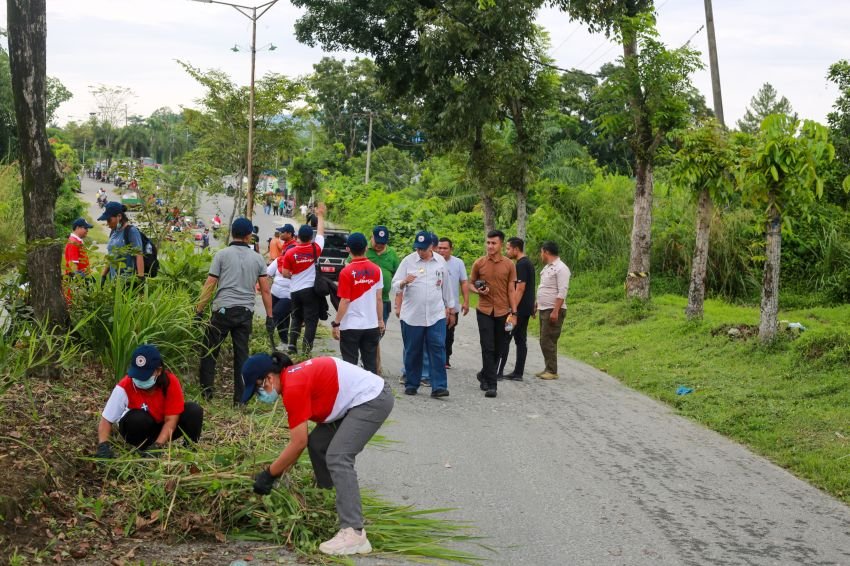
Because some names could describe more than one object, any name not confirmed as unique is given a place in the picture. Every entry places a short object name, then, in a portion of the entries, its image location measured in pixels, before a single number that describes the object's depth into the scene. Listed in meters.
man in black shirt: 12.69
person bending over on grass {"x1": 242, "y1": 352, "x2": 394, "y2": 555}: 5.78
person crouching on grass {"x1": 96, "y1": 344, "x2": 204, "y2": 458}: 6.80
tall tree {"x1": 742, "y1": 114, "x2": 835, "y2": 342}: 12.70
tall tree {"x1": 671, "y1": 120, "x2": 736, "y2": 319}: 15.12
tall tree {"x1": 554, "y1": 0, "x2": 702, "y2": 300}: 17.69
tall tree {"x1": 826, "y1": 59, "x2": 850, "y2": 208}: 20.83
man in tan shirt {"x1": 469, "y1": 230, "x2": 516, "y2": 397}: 11.68
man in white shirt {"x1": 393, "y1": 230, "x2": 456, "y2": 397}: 11.38
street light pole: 31.81
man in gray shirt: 9.76
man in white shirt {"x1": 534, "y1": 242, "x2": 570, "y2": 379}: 12.87
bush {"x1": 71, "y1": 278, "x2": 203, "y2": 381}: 8.95
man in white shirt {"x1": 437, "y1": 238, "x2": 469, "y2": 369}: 12.51
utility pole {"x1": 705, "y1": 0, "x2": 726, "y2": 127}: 17.17
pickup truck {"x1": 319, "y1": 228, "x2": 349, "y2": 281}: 14.15
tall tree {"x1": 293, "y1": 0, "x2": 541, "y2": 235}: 21.73
